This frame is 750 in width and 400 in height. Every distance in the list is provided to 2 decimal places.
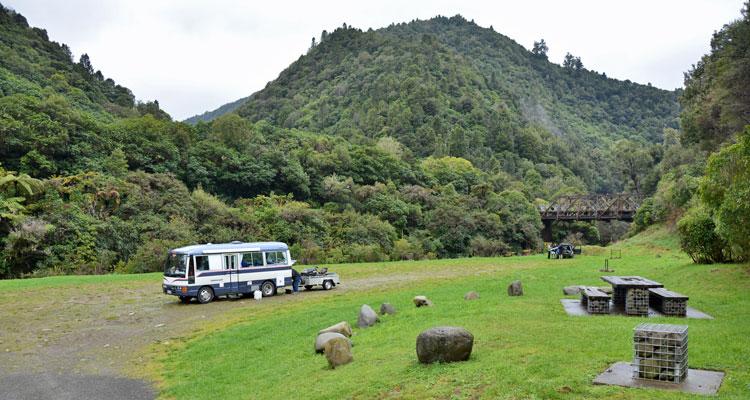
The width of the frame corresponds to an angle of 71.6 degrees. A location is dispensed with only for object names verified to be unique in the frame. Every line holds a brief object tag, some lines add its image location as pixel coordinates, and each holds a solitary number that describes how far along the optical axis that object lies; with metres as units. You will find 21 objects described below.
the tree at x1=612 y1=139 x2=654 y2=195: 84.19
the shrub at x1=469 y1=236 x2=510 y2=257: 50.48
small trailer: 23.09
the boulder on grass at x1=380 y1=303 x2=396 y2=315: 14.60
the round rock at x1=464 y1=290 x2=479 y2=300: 16.08
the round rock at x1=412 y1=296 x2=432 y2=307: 15.40
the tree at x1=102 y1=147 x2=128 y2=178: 40.22
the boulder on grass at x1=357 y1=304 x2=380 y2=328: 13.28
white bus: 19.73
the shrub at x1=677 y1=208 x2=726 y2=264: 21.06
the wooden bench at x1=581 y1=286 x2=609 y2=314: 12.08
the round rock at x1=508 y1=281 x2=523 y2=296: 16.45
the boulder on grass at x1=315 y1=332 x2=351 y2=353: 10.88
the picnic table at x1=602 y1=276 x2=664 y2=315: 11.71
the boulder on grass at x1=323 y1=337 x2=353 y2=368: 9.66
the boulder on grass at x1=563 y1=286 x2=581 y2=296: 15.84
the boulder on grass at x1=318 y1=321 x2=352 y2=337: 11.84
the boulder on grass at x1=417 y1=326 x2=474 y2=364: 8.49
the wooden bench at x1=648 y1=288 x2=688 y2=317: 11.54
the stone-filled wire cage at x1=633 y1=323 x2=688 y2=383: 6.79
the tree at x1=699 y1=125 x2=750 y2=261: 13.98
